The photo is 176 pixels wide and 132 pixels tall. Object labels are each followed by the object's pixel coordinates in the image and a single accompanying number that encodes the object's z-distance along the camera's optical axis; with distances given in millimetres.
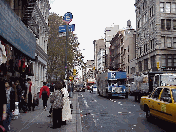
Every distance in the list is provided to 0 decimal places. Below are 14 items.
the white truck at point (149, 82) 21594
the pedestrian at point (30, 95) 15680
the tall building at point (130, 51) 66238
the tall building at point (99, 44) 165875
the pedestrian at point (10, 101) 7805
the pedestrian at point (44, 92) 15969
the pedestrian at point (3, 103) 5773
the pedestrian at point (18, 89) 13914
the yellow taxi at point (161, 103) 9578
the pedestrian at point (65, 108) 10844
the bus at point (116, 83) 31844
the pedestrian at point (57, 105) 10164
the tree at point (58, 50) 47875
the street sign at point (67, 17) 28531
